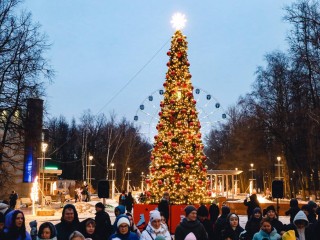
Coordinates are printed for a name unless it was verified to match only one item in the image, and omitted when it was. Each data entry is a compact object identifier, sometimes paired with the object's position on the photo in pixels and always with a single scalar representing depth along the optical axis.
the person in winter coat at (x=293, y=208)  12.36
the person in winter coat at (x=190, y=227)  8.71
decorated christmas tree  22.50
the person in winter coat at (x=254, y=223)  10.20
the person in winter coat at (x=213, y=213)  13.70
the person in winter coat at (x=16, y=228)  8.07
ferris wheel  23.18
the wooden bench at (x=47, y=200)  41.31
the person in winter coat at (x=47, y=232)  7.41
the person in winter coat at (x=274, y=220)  10.16
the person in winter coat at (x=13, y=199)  30.68
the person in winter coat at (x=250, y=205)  15.52
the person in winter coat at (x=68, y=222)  8.27
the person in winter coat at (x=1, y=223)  8.33
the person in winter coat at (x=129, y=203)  25.44
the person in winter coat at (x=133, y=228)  9.18
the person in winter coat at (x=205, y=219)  10.94
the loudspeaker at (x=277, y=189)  16.95
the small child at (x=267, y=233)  8.45
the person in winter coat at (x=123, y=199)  25.83
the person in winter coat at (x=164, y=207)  15.21
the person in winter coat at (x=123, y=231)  7.45
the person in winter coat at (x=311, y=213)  11.40
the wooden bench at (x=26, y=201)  43.11
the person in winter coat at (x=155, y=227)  8.00
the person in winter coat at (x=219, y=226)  10.26
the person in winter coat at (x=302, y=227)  8.67
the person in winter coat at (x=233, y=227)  8.67
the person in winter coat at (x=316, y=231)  8.49
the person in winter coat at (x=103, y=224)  10.49
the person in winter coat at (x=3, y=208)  10.37
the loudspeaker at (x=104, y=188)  15.91
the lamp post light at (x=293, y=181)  48.31
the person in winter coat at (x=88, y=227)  8.06
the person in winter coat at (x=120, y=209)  10.66
